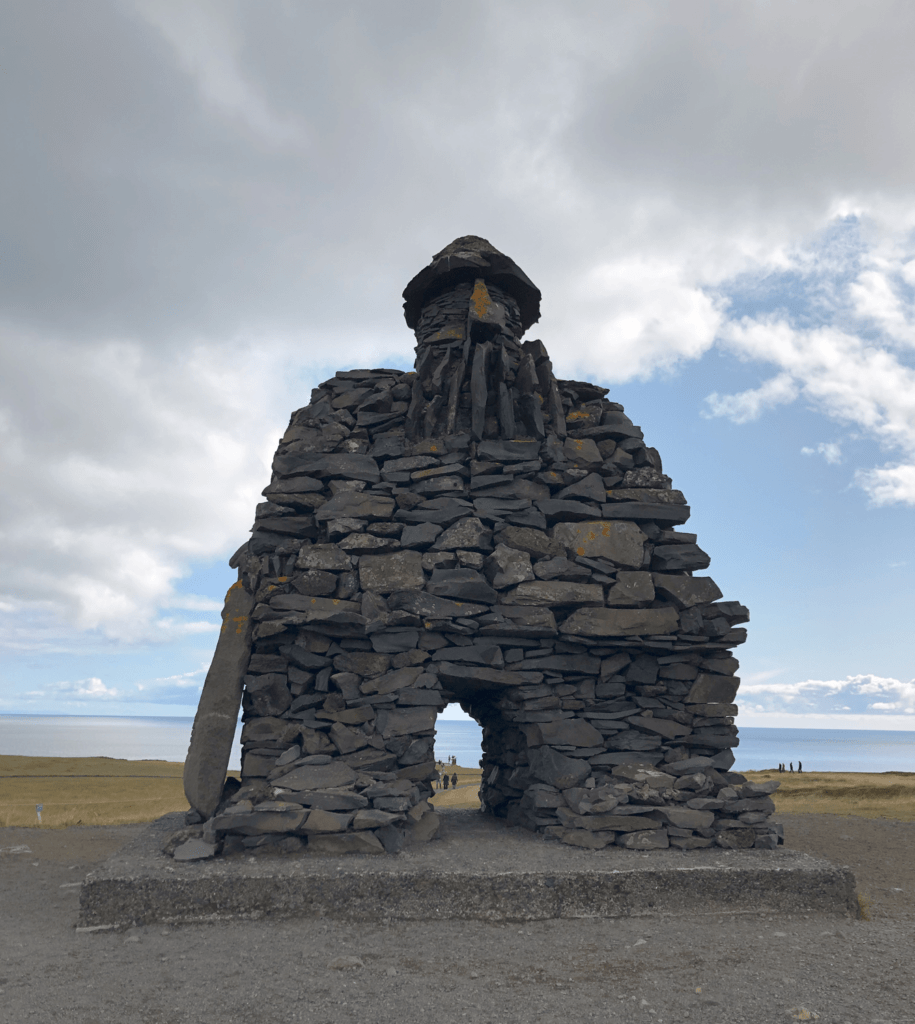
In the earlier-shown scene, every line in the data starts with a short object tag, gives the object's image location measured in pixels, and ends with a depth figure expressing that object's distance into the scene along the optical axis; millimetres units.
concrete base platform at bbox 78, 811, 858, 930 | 6172
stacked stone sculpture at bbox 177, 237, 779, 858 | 7762
